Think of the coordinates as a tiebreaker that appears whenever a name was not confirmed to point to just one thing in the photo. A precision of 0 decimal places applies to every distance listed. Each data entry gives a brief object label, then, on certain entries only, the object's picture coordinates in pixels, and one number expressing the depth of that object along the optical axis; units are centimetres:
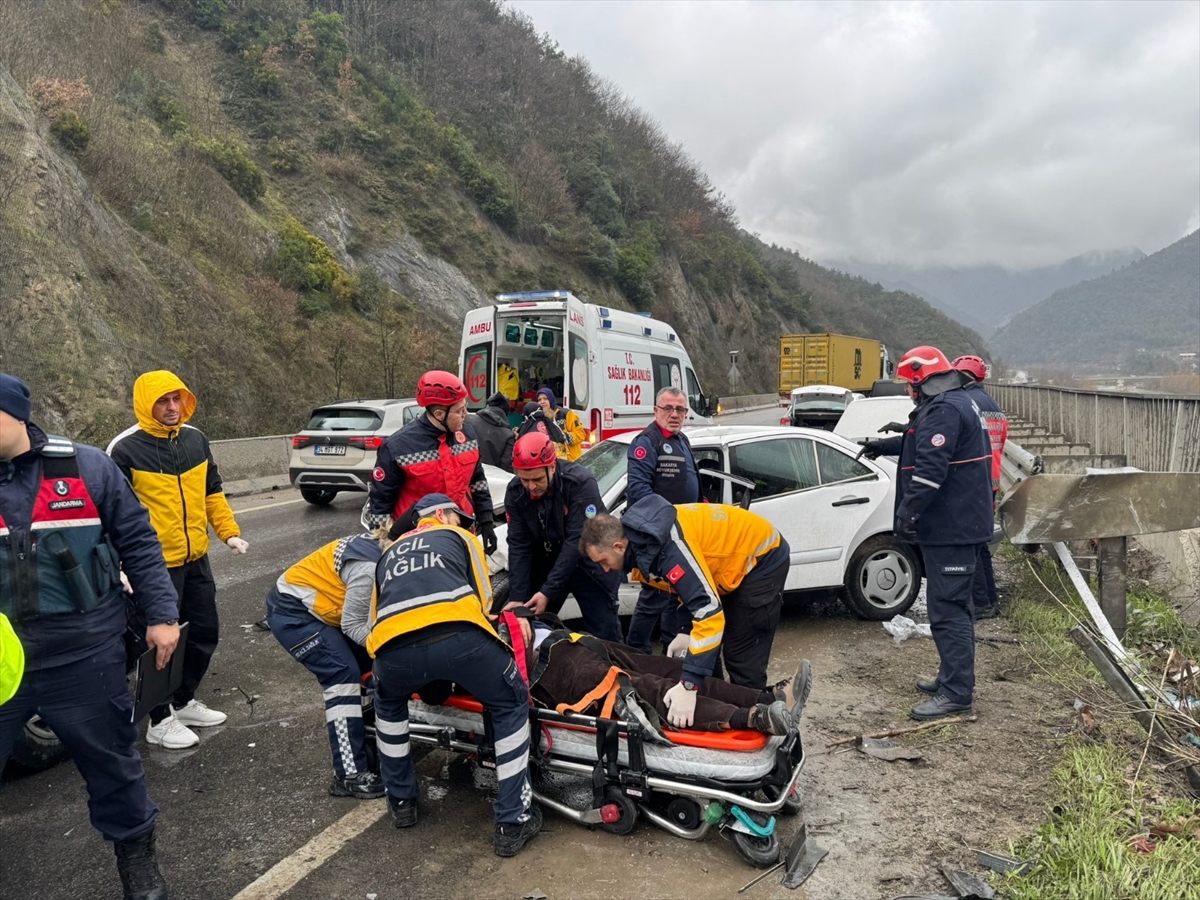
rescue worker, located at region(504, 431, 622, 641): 400
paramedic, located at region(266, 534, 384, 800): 344
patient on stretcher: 314
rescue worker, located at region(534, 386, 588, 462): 760
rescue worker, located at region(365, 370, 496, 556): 439
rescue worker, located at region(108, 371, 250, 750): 386
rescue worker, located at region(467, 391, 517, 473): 750
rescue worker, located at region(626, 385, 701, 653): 490
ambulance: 975
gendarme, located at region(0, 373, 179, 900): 245
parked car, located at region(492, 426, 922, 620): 558
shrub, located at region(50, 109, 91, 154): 1680
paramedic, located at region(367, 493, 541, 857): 287
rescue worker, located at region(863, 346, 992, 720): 418
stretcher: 294
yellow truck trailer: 3019
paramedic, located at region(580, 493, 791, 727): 317
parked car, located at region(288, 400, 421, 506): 1027
